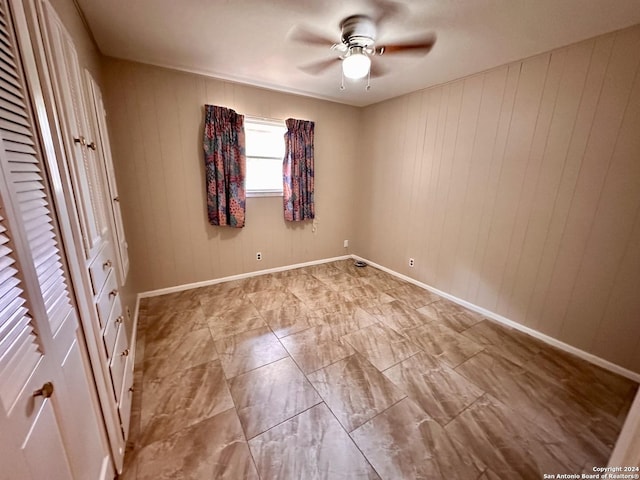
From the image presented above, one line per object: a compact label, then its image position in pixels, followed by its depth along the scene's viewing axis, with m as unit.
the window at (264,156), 3.34
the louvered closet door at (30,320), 0.56
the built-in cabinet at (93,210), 1.01
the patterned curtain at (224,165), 2.90
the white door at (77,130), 1.00
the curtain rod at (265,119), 3.16
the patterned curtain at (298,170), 3.45
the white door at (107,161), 1.69
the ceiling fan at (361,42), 1.72
